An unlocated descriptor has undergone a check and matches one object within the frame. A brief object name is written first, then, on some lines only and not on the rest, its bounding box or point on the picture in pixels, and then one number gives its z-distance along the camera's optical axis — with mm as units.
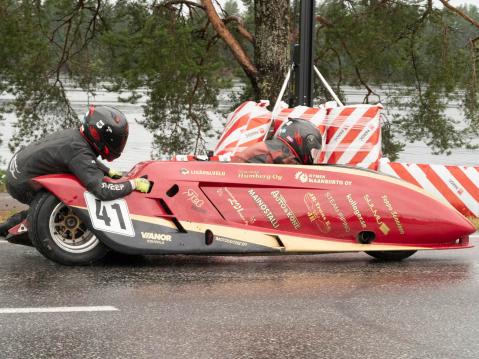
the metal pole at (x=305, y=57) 13523
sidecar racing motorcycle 7953
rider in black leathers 7988
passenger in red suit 8766
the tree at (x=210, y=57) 16625
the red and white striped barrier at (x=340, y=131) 12148
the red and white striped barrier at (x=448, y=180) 12195
